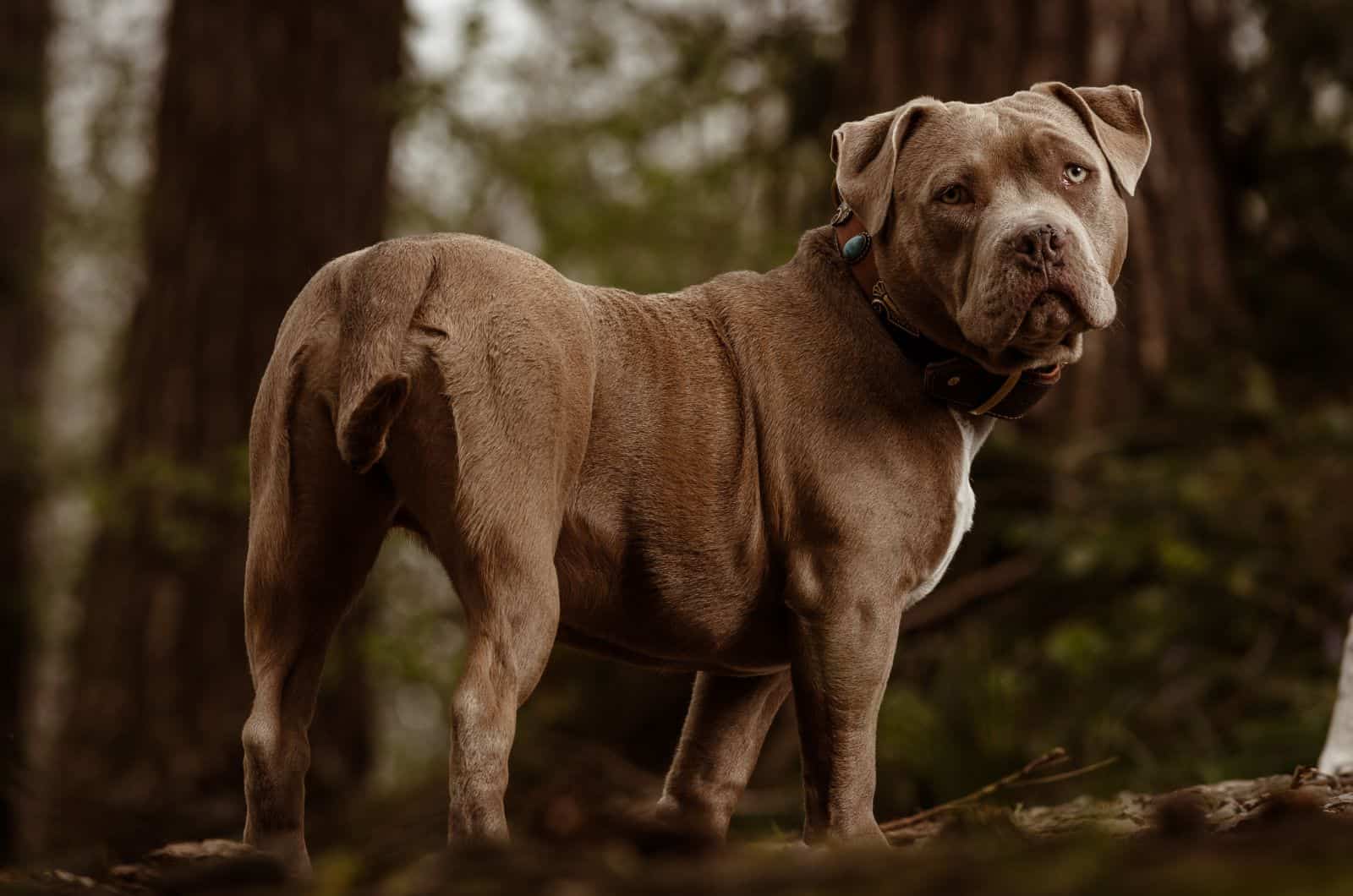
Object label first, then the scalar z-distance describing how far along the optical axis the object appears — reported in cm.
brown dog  699
